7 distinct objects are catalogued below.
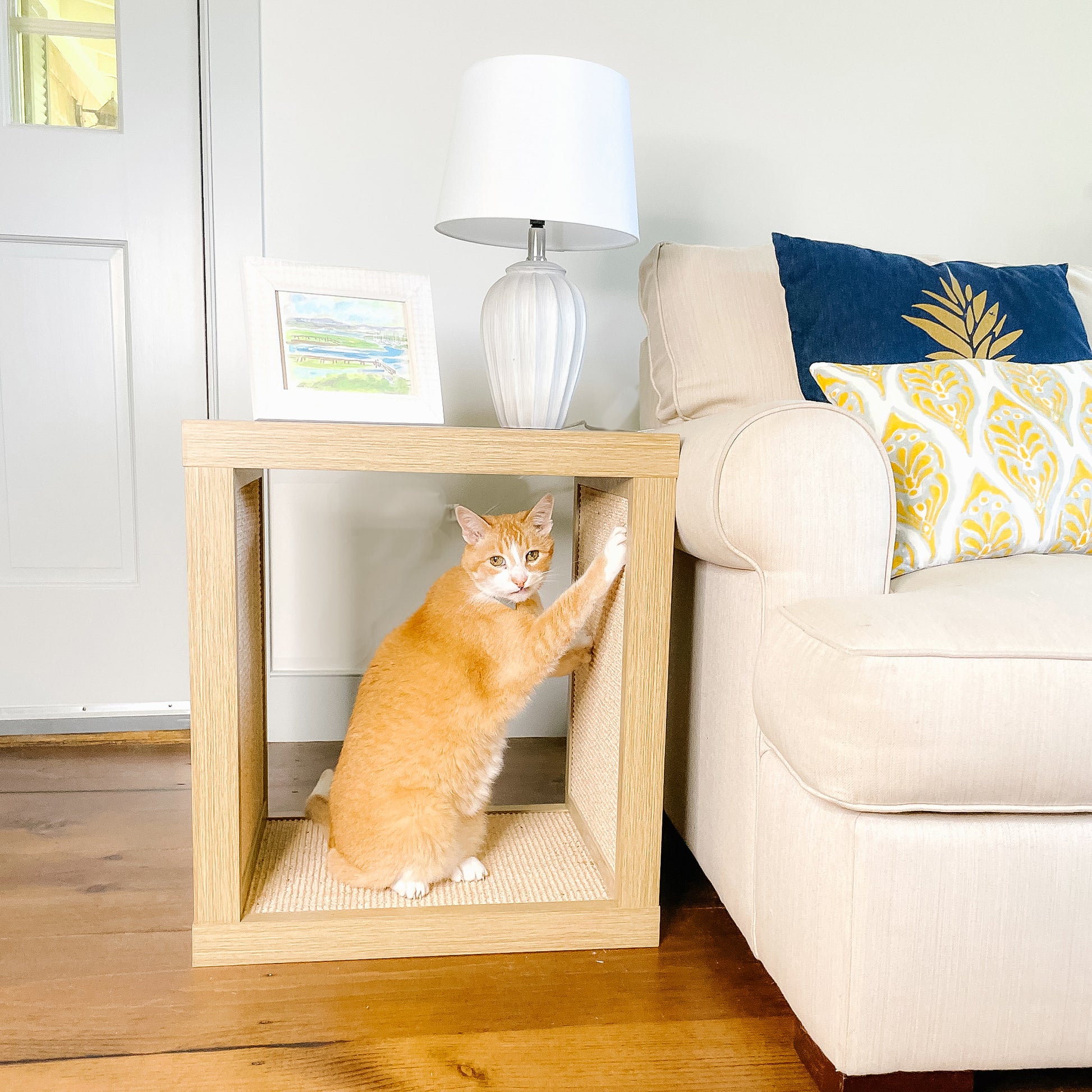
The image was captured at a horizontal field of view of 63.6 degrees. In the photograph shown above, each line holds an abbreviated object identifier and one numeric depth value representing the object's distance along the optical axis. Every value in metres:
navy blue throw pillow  1.24
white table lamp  1.15
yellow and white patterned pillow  1.06
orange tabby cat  1.13
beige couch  0.76
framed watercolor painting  1.10
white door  1.71
